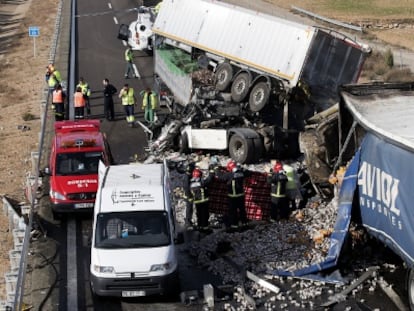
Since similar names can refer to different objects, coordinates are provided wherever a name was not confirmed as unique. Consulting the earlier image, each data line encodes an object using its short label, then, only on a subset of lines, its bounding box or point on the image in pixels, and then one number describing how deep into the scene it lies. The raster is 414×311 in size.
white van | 13.98
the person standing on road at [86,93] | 26.70
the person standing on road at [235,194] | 17.19
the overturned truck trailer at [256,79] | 22.02
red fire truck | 18.12
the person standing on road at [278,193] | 17.53
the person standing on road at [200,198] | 17.12
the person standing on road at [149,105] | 25.31
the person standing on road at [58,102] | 25.83
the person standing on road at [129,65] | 32.28
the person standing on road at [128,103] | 25.70
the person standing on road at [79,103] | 25.75
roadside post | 36.25
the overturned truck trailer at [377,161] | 13.12
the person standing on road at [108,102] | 26.27
